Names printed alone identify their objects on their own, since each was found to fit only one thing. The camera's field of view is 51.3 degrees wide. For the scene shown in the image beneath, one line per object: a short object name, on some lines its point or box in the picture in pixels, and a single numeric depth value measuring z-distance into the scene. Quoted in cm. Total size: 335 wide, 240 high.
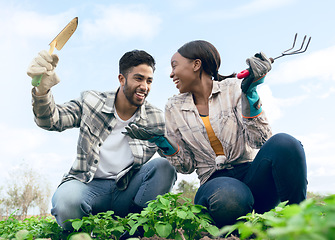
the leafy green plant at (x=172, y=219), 207
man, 274
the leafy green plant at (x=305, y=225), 75
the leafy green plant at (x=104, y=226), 231
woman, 237
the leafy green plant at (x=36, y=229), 284
